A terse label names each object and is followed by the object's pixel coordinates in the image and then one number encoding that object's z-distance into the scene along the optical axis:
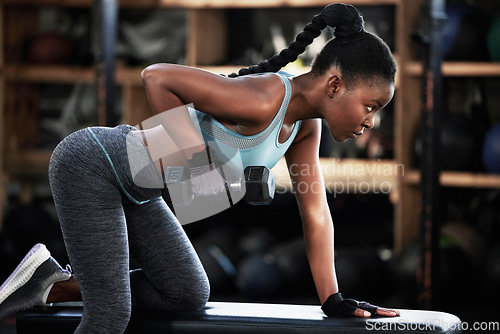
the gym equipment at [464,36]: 8.08
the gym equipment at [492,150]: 7.68
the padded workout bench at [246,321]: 3.74
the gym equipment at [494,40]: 7.93
